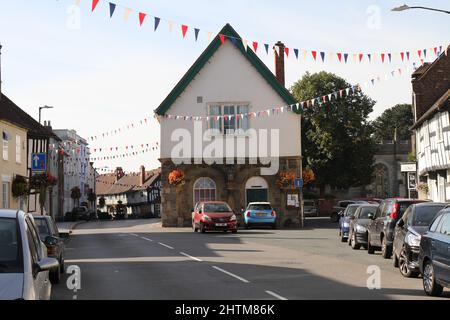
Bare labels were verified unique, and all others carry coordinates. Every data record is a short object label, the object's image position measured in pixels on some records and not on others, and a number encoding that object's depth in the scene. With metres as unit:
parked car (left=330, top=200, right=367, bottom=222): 51.21
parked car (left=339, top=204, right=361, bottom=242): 27.61
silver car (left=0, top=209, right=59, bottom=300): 6.68
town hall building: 42.91
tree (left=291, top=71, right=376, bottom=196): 63.91
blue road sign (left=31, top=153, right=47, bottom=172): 35.72
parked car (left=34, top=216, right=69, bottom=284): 14.61
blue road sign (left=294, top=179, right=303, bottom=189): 41.94
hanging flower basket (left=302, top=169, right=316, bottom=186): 43.44
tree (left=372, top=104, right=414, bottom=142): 98.31
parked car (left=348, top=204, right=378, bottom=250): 23.47
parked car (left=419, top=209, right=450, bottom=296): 11.26
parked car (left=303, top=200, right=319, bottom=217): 63.84
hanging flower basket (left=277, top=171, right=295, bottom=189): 42.44
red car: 33.81
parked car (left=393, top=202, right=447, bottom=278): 14.66
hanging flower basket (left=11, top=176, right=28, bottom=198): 35.50
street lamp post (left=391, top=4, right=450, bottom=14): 19.62
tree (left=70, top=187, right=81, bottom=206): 88.56
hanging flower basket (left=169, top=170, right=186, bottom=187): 42.06
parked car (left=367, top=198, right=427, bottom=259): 19.17
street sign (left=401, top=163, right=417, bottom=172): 31.92
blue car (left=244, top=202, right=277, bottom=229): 38.72
